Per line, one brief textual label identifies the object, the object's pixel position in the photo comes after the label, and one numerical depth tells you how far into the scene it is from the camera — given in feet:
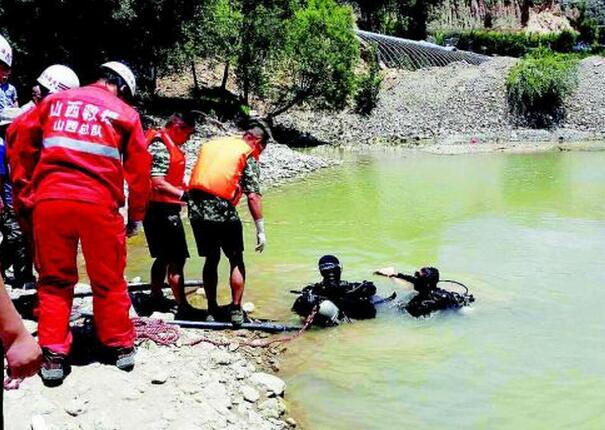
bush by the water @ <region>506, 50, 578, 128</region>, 114.87
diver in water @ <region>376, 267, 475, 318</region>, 24.59
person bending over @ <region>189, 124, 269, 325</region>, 20.35
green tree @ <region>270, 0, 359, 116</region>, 96.94
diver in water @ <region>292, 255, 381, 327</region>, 23.73
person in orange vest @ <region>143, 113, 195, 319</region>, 20.52
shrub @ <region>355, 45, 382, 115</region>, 114.21
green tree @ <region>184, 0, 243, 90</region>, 89.45
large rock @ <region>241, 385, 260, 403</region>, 16.84
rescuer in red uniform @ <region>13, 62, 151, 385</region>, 14.25
